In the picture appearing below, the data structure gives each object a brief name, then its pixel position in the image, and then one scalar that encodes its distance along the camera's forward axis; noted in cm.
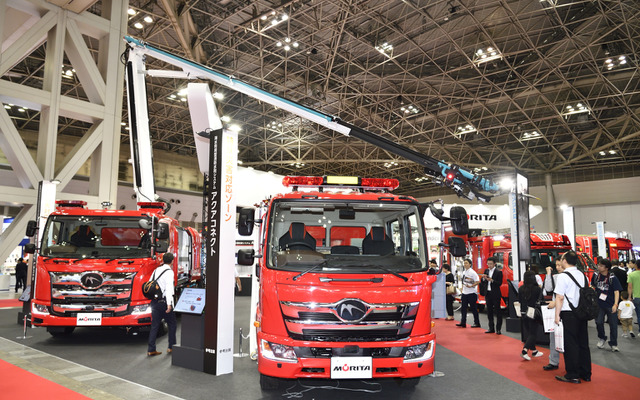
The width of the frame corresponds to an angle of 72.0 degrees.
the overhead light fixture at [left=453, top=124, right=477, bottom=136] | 2712
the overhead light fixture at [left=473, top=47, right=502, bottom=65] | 1875
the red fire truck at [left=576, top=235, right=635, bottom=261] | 1814
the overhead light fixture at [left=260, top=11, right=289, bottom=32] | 1667
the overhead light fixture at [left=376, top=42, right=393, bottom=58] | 1891
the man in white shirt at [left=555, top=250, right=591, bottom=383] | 543
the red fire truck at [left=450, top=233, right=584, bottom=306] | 1206
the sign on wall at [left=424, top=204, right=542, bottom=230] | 1858
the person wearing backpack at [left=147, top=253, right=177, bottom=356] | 661
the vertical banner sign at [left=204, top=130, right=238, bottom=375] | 562
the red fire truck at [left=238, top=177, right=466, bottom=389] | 420
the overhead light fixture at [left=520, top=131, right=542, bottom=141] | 2705
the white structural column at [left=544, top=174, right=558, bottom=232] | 3190
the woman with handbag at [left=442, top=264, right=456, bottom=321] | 1127
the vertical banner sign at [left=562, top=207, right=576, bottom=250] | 1429
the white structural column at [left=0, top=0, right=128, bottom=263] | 1145
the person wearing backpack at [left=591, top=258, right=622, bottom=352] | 767
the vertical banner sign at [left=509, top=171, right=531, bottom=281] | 918
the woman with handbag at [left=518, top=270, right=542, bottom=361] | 666
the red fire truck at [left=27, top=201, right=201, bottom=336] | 700
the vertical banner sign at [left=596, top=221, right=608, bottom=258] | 1617
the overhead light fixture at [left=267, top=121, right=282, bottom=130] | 2716
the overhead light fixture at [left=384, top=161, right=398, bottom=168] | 3566
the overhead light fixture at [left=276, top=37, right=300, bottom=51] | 1836
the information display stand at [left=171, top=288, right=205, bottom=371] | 584
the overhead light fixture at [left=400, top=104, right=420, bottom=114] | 2530
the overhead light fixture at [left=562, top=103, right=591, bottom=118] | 2314
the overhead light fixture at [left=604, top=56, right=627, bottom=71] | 1859
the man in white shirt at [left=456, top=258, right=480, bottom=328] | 967
